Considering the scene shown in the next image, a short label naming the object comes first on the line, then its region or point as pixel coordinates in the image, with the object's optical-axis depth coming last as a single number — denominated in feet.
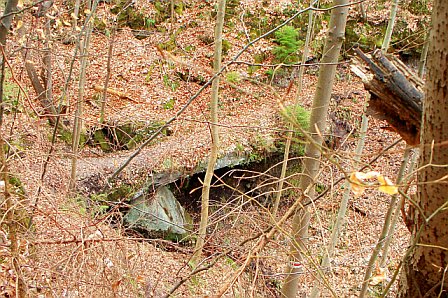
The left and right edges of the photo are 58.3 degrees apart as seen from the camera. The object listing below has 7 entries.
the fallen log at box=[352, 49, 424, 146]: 7.02
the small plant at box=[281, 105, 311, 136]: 31.76
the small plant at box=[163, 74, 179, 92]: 40.40
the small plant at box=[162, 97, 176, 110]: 38.11
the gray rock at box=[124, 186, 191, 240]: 27.45
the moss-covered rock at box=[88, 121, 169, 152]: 33.19
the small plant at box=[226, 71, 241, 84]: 35.86
